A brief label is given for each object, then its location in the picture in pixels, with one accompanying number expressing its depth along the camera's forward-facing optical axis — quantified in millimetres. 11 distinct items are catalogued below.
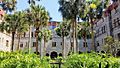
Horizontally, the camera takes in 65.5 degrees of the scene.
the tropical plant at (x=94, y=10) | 16986
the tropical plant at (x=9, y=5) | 18671
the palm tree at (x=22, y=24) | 18311
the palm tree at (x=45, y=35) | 21875
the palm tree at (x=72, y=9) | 15243
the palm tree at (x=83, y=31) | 21944
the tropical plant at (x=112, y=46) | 15808
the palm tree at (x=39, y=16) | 18258
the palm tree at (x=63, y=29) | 22226
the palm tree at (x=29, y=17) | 17391
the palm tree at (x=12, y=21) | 18262
